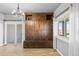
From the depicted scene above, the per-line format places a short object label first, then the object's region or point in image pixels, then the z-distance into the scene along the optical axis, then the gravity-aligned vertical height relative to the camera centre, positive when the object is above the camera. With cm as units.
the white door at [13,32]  299 -15
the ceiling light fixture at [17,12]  282 +76
